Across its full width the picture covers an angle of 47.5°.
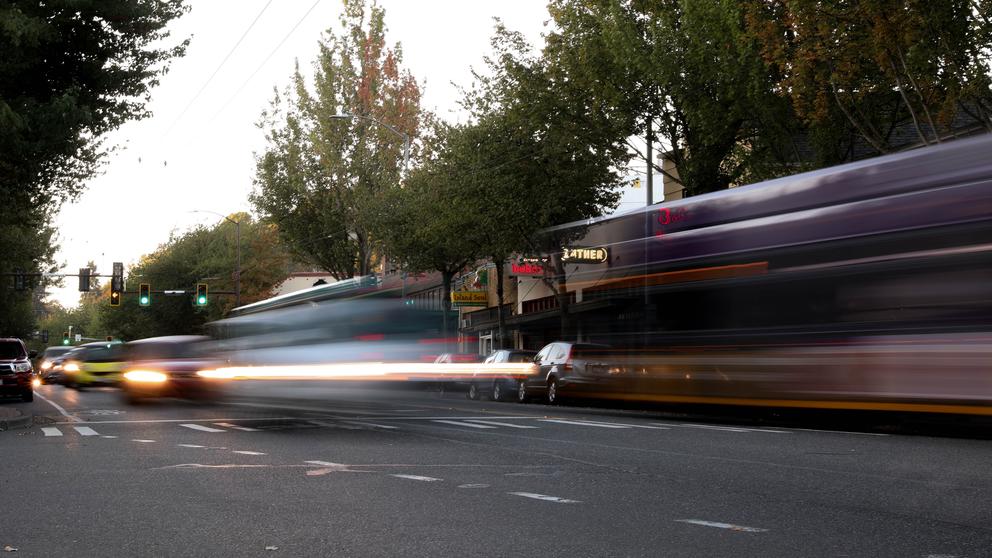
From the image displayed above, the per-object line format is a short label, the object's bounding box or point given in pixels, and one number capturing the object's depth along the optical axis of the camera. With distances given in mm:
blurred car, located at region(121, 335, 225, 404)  23748
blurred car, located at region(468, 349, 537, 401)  32000
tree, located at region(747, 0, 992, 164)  20734
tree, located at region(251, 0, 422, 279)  53750
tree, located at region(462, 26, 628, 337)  32938
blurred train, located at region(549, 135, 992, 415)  13688
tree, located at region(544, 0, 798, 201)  27000
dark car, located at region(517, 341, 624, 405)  20422
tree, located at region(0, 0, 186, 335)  21469
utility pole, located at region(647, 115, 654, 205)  32656
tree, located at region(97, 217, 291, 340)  84312
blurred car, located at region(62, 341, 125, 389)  37066
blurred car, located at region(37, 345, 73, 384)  47281
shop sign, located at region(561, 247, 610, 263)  19297
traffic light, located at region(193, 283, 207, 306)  51062
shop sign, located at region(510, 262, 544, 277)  28833
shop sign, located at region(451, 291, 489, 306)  53406
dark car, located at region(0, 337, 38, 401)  29453
